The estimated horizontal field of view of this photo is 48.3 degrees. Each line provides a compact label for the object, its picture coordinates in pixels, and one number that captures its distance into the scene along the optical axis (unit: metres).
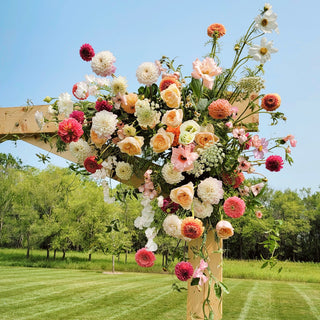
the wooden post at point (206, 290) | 1.89
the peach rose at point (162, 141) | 1.63
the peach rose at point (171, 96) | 1.67
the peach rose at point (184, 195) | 1.56
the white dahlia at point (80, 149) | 1.88
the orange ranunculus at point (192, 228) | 1.52
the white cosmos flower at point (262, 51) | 1.79
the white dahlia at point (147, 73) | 1.77
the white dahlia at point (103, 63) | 1.84
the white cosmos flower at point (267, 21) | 1.80
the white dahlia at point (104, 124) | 1.73
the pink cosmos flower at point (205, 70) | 1.69
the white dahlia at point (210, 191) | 1.63
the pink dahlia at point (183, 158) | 1.61
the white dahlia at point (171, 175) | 1.66
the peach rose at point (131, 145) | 1.66
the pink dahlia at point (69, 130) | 1.72
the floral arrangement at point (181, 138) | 1.64
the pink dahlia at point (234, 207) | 1.60
